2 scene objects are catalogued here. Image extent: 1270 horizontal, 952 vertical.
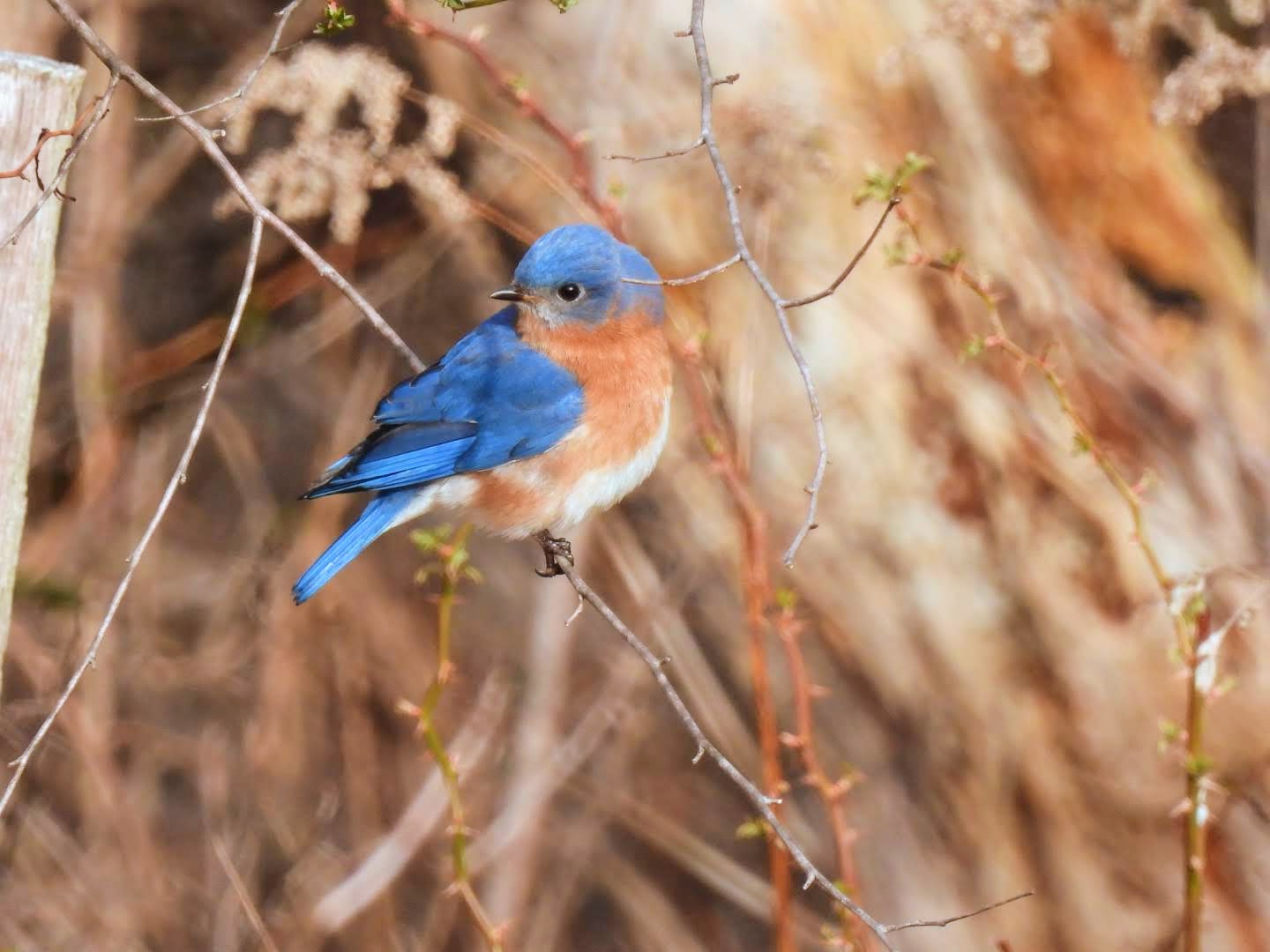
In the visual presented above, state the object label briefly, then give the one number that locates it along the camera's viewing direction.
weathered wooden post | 4.53
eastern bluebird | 6.66
